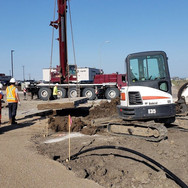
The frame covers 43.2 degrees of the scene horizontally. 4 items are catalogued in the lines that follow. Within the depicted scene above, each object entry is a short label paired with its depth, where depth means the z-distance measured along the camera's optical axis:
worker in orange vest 10.16
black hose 3.96
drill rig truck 21.70
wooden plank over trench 9.65
